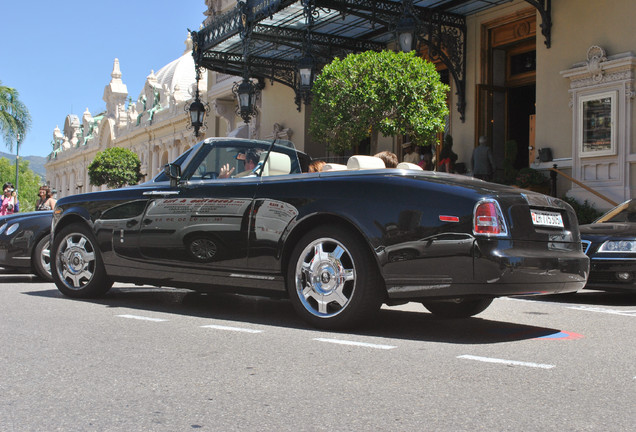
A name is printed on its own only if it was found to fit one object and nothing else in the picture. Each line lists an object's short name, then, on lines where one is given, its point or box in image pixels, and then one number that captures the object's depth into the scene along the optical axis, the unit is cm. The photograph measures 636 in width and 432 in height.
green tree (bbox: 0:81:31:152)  3475
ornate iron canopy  1819
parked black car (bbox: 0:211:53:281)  1030
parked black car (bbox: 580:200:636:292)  803
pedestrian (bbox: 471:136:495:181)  1750
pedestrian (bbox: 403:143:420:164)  1799
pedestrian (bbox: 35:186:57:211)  1480
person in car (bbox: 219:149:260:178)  695
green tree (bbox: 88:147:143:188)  5353
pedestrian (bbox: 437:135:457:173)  1916
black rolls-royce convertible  512
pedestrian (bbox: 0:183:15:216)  1722
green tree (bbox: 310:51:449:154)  1642
